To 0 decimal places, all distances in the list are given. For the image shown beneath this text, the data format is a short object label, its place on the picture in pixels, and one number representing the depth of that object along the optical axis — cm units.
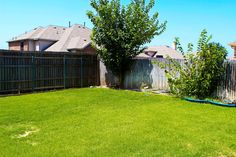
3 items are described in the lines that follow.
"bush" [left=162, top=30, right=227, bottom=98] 769
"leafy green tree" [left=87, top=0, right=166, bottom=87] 986
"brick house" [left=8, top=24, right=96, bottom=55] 1765
